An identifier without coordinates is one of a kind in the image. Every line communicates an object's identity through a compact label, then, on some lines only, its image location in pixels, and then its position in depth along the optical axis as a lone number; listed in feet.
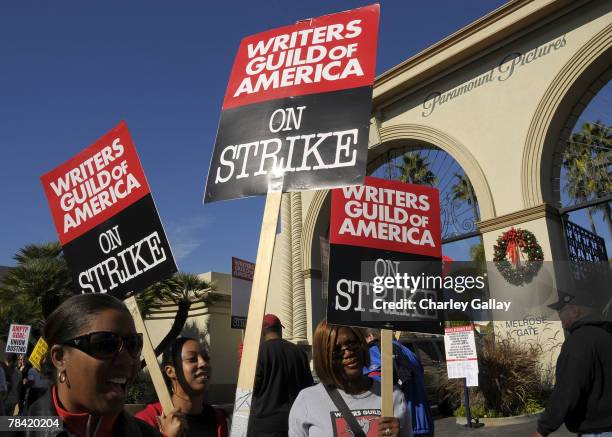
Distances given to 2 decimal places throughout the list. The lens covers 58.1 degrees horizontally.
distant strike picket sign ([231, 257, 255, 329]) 30.25
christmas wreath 39.81
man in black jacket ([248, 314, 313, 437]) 15.74
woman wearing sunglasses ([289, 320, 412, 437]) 9.23
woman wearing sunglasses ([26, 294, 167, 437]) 4.93
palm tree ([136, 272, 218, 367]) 66.08
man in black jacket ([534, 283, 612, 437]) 12.18
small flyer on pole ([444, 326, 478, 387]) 31.30
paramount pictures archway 40.01
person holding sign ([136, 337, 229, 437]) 9.26
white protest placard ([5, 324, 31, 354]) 44.01
